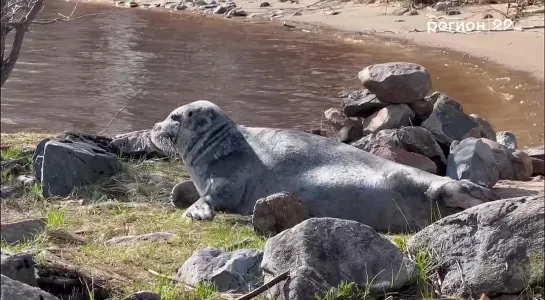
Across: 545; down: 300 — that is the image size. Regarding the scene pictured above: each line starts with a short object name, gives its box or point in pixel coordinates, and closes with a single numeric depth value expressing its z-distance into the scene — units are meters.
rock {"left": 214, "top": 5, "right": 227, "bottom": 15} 23.18
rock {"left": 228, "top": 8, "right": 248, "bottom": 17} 22.41
